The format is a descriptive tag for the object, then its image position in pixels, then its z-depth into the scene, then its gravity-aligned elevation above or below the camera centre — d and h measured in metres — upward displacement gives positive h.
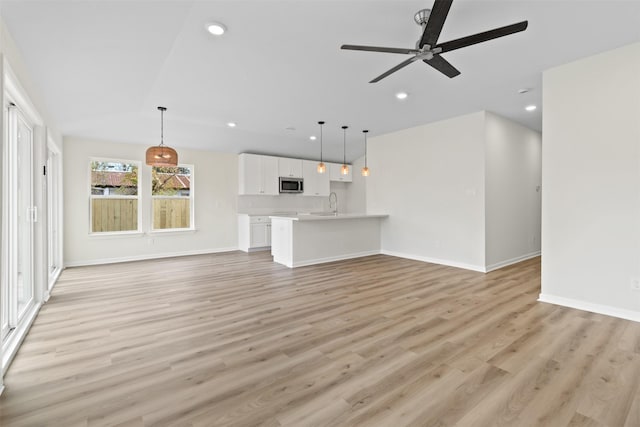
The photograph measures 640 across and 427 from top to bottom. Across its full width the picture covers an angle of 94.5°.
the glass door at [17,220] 2.52 -0.08
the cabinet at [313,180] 7.97 +0.85
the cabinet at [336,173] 8.46 +1.09
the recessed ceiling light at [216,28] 2.44 +1.54
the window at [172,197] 6.34 +0.31
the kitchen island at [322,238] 5.30 -0.53
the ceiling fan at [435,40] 1.88 +1.24
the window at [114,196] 5.74 +0.30
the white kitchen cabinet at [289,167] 7.54 +1.13
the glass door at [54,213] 4.55 -0.02
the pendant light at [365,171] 5.95 +0.80
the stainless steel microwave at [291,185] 7.56 +0.68
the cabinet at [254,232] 7.00 -0.51
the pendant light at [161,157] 3.86 +0.72
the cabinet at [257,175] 7.07 +0.89
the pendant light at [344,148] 5.98 +1.63
